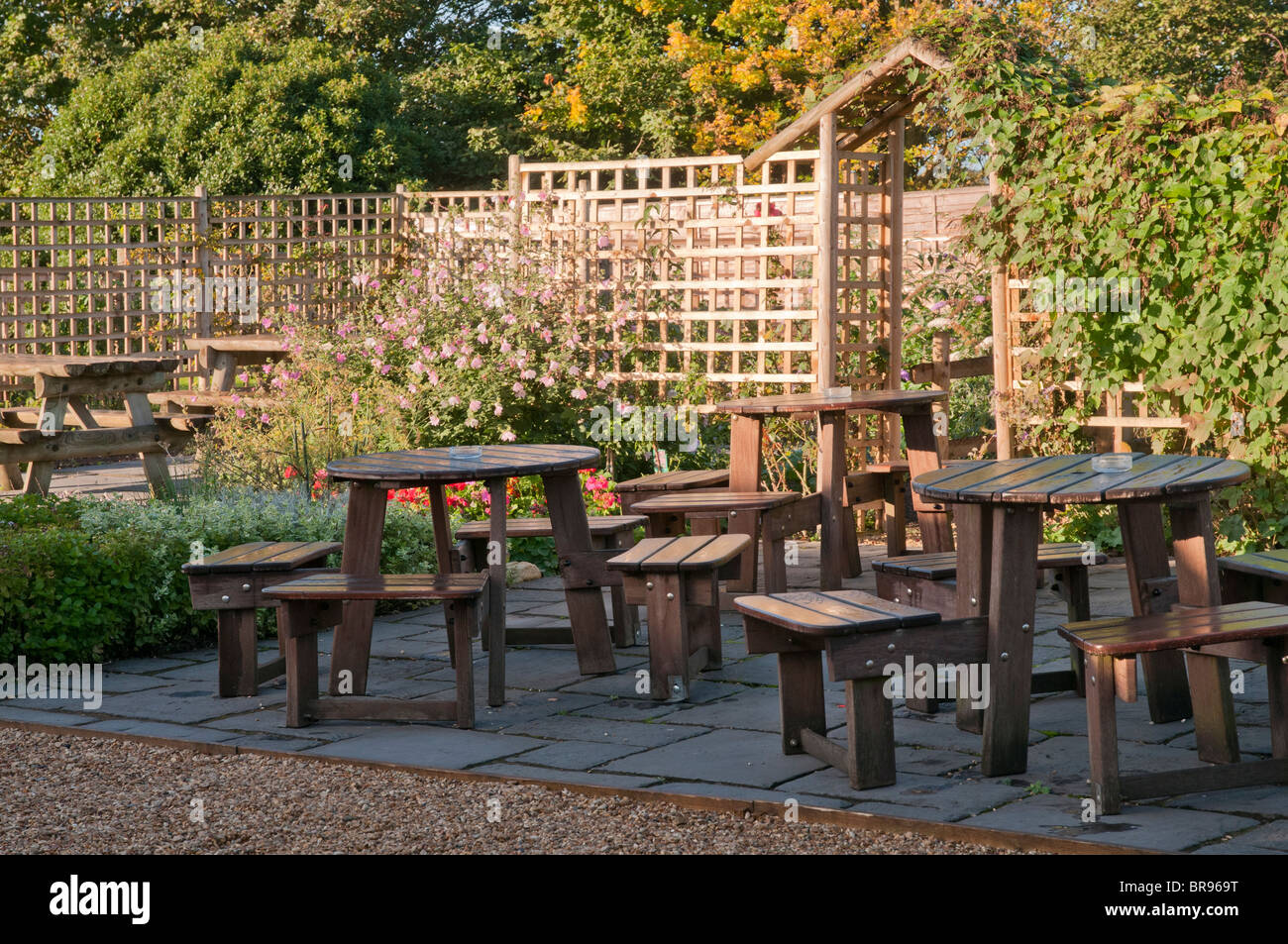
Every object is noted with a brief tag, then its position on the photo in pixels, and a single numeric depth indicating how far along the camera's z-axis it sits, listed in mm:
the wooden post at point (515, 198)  9430
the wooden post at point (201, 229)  12711
